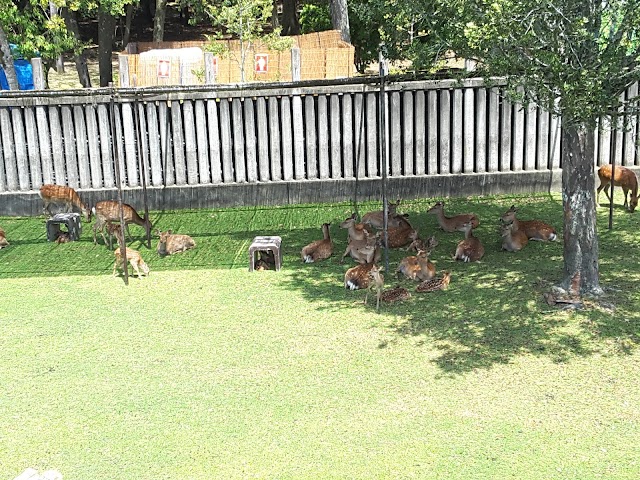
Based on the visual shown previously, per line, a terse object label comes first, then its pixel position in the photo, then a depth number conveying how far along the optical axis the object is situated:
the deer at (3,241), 13.30
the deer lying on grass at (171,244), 12.67
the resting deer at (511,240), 11.76
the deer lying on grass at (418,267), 10.73
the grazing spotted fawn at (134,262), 11.54
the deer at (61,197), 14.61
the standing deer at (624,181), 13.70
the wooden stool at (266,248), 11.46
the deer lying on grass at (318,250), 11.96
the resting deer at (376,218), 13.16
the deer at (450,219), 12.90
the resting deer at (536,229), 12.09
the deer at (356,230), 11.98
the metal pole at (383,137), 10.54
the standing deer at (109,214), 13.30
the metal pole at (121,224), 11.25
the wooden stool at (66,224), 13.48
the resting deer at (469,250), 11.50
